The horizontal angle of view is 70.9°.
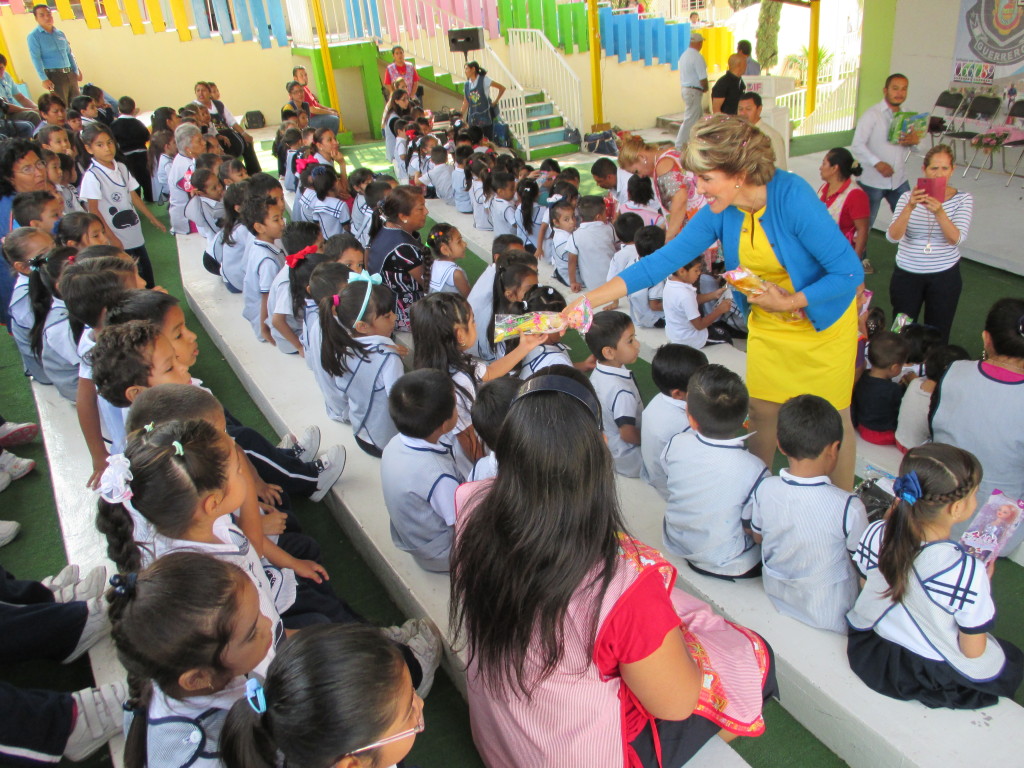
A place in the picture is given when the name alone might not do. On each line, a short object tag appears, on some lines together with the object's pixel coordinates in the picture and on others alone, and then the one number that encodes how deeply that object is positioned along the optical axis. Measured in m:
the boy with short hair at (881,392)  3.08
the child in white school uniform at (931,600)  1.70
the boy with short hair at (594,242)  4.80
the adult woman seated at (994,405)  2.43
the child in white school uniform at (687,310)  3.87
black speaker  9.98
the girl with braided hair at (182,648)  1.40
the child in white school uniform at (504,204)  5.85
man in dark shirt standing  7.14
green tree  16.36
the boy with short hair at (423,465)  2.28
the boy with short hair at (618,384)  2.87
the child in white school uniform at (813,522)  2.00
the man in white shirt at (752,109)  5.40
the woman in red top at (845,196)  4.23
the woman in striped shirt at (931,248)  3.46
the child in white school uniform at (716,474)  2.17
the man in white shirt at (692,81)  8.12
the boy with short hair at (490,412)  2.14
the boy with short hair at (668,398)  2.60
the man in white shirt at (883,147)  4.84
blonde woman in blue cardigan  2.15
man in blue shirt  8.84
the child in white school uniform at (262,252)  4.27
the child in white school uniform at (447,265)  4.18
